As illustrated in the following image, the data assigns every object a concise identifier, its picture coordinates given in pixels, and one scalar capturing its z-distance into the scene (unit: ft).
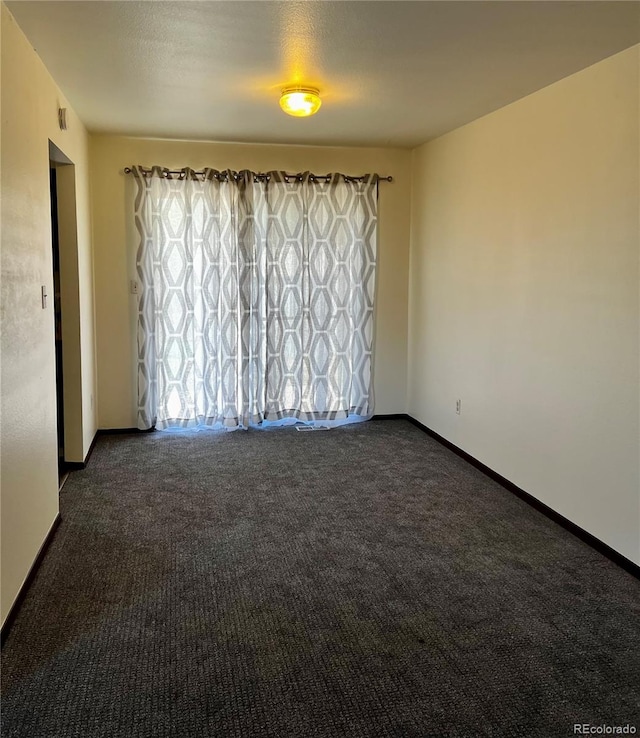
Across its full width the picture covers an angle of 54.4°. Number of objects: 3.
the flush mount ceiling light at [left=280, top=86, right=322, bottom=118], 11.44
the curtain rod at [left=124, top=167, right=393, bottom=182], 16.28
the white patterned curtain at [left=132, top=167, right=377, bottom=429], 16.66
